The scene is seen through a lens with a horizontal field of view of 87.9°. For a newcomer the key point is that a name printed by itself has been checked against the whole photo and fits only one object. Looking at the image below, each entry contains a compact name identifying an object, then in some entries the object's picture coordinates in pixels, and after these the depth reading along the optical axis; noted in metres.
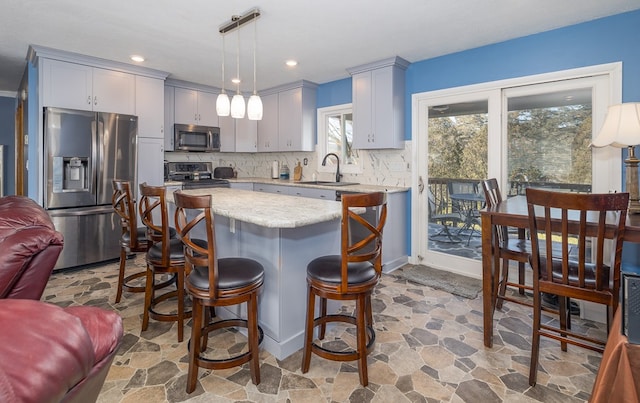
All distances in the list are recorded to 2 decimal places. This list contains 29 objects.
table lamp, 2.22
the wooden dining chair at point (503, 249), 2.41
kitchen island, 2.03
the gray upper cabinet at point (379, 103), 3.91
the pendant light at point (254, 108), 2.57
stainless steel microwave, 5.00
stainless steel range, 5.05
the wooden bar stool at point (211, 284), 1.65
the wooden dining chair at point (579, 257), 1.62
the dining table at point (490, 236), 2.06
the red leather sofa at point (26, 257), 0.95
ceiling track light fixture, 2.58
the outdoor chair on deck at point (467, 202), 3.70
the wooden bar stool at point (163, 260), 2.18
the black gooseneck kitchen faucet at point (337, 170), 4.88
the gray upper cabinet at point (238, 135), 5.61
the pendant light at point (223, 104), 2.58
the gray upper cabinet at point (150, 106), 4.29
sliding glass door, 2.94
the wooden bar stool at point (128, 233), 2.57
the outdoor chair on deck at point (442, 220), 3.89
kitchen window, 4.87
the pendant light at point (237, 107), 2.57
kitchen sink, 4.51
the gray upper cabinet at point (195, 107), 5.03
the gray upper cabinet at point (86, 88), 3.64
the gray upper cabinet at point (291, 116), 5.06
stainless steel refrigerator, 3.63
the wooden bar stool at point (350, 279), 1.68
